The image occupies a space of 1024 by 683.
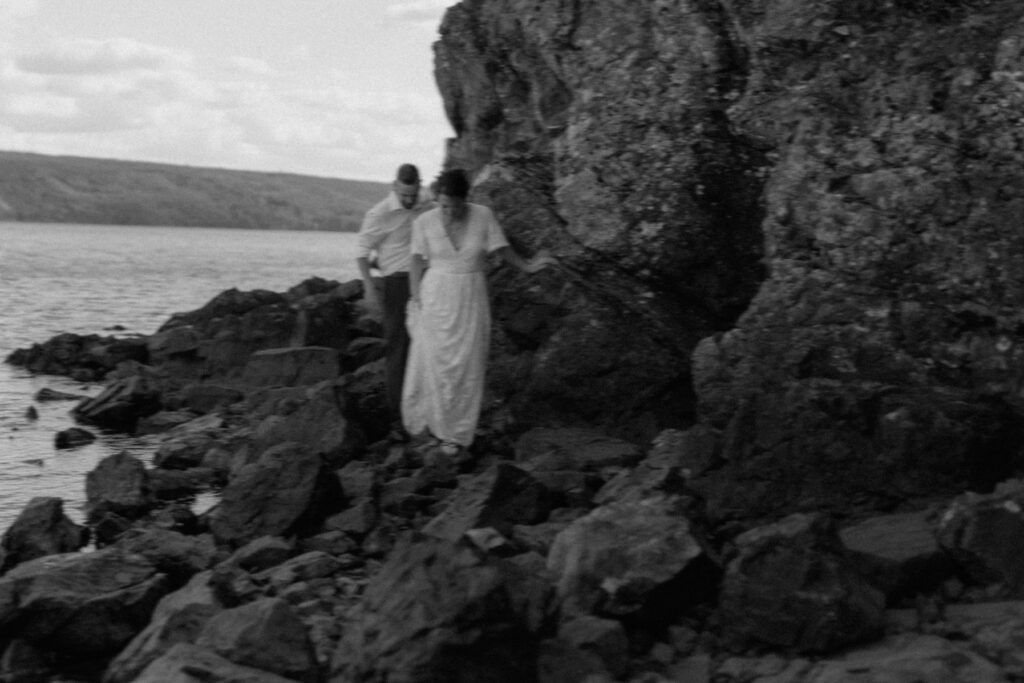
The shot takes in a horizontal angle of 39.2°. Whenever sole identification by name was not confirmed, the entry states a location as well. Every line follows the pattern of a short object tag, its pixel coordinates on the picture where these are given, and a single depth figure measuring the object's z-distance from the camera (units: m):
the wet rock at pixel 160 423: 16.62
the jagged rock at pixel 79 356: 23.67
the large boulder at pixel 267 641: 7.02
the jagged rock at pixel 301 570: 8.75
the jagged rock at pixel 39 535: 9.95
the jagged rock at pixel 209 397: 17.44
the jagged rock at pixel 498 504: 9.07
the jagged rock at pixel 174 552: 9.25
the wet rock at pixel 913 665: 6.40
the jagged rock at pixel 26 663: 8.11
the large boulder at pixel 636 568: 7.31
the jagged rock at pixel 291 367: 17.28
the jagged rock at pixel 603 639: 6.95
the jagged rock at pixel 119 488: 11.44
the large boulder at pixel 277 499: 9.92
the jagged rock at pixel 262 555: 9.20
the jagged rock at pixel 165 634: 7.58
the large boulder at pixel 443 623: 6.53
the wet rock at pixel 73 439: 15.70
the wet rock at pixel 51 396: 19.95
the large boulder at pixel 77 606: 8.30
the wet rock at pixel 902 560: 7.31
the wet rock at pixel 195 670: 6.74
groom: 12.73
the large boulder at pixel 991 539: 7.31
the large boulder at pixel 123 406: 17.05
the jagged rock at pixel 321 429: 12.04
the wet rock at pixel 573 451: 11.02
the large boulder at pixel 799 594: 6.84
